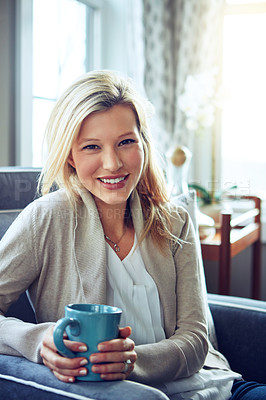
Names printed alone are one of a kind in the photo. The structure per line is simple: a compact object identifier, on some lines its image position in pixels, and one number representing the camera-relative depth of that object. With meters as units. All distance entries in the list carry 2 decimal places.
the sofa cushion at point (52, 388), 0.79
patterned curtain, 2.70
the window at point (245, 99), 2.91
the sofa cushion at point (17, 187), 1.27
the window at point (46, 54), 1.88
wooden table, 2.01
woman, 1.05
